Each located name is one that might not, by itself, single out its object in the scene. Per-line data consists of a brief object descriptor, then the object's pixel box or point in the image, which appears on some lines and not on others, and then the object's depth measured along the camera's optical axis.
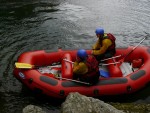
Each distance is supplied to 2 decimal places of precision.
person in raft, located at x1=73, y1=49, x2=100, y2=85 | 7.41
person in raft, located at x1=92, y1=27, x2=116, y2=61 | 8.36
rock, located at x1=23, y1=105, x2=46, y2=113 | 5.34
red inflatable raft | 7.45
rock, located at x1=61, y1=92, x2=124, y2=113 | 5.22
